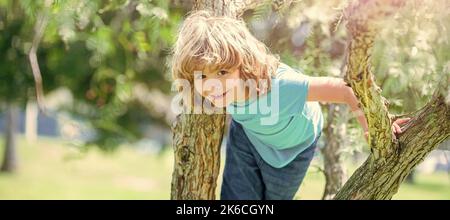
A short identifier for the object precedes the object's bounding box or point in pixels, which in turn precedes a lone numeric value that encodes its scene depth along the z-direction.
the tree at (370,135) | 1.19
